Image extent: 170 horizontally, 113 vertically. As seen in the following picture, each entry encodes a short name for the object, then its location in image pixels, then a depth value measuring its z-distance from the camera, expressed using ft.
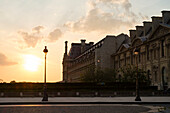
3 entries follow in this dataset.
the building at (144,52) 184.96
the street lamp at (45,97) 96.07
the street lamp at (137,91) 94.60
